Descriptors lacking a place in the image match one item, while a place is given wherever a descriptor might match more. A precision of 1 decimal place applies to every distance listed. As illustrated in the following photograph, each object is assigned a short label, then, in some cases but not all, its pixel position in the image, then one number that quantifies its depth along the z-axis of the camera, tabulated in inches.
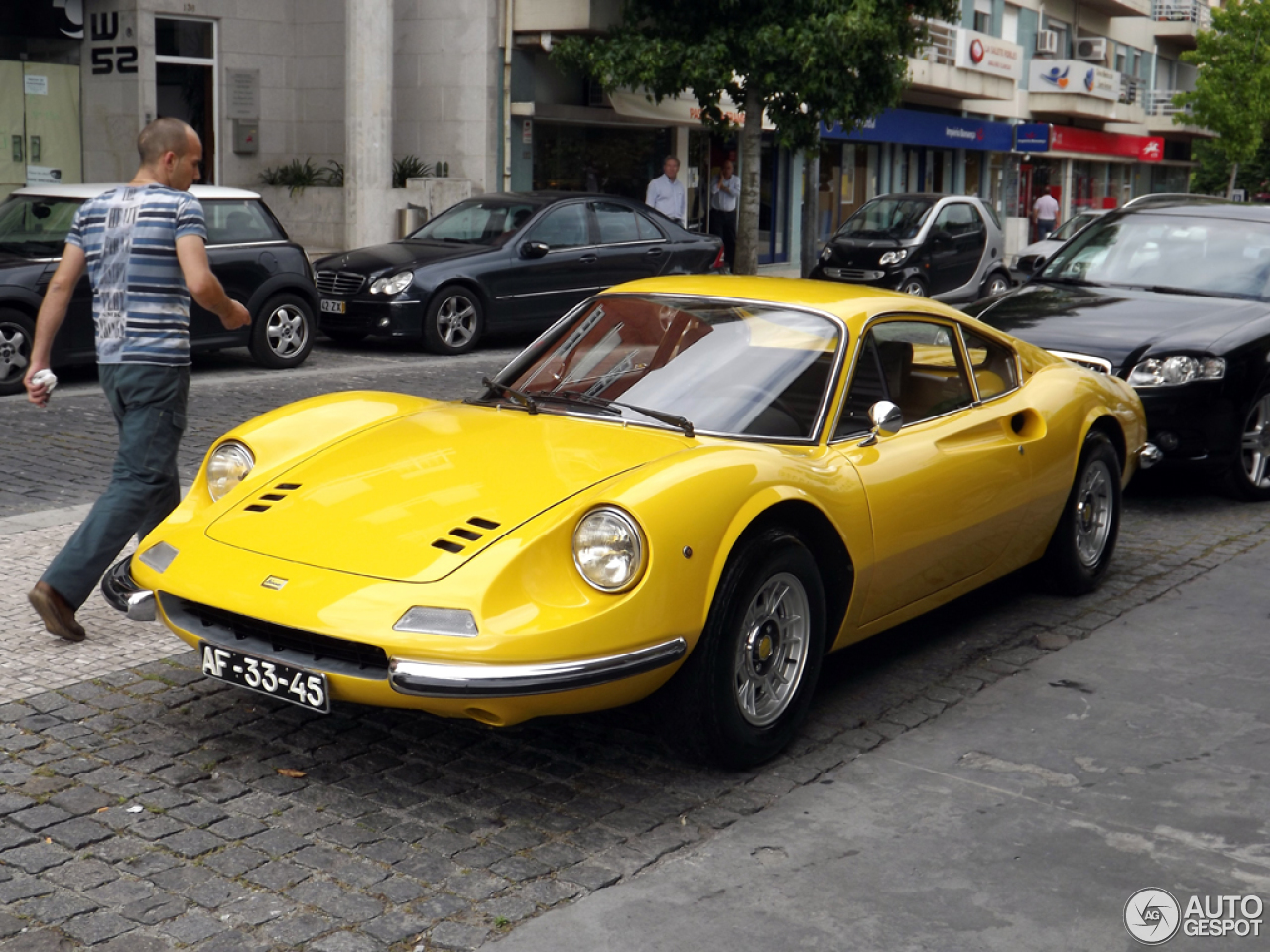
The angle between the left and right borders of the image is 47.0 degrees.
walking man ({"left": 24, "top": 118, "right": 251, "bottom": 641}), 203.8
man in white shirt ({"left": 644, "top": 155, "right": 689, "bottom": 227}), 783.1
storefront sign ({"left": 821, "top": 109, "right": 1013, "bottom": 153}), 1289.4
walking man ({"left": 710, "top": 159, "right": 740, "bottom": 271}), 877.8
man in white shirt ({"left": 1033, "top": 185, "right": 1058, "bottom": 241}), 1407.5
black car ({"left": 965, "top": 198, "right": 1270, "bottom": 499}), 310.3
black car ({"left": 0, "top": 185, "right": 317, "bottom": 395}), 426.0
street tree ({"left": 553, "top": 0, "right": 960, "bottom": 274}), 752.3
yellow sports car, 151.0
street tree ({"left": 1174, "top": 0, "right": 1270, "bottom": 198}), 1856.5
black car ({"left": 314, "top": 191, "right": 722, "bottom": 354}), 538.6
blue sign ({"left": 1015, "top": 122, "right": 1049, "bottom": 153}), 1590.8
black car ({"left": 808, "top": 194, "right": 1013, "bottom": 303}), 786.2
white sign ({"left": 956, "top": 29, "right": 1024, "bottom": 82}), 1392.7
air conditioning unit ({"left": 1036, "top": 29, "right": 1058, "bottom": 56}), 1658.5
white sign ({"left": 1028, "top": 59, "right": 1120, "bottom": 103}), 1643.7
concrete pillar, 818.8
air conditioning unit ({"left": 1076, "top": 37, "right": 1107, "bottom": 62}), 1786.4
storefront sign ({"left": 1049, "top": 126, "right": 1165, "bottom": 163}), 1705.2
